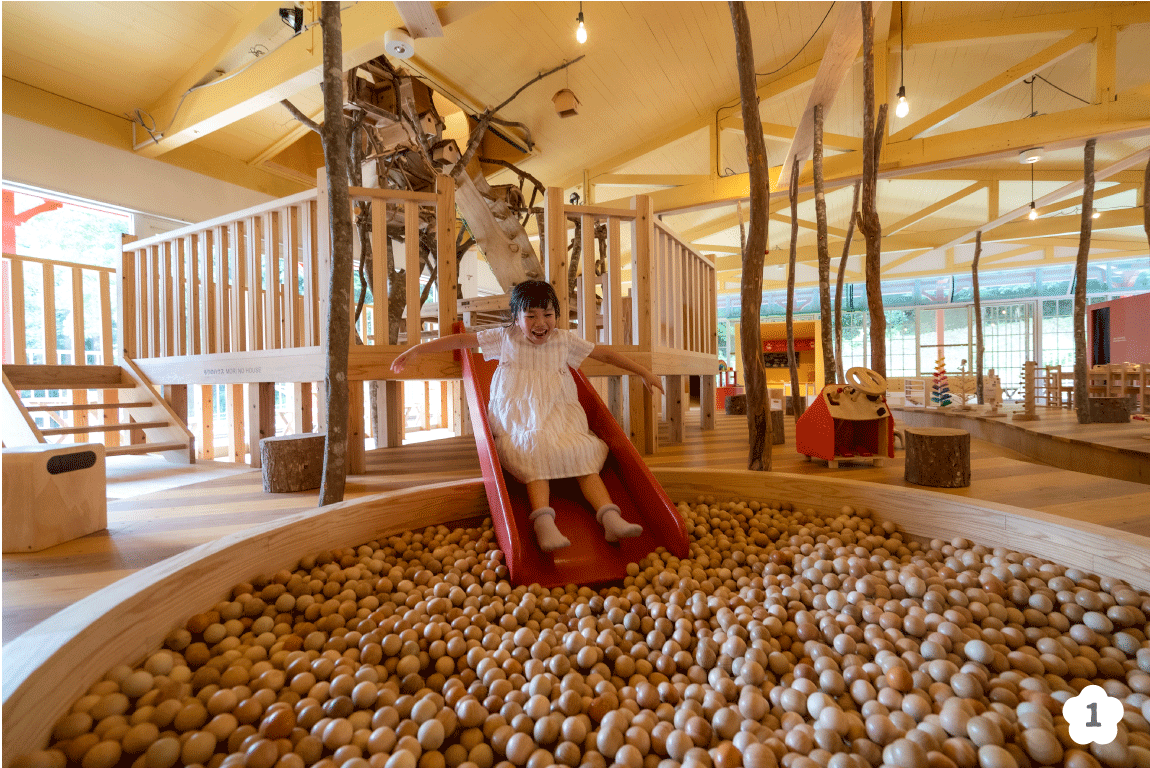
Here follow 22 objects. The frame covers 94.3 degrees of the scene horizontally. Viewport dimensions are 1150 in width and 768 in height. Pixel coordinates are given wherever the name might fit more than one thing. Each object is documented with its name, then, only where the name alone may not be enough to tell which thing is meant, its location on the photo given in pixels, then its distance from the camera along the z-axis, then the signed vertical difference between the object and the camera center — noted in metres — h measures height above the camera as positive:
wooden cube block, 1.27 -0.26
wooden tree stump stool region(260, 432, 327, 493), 1.91 -0.28
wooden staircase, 2.69 -0.09
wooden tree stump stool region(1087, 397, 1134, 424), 3.96 -0.31
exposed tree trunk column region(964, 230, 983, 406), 5.74 +0.40
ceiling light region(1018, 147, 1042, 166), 4.55 +1.86
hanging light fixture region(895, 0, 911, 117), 3.96 +2.03
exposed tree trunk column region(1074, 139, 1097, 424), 3.74 +0.52
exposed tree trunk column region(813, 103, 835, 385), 2.99 +0.68
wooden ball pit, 0.74 -0.39
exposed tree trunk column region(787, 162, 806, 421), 3.94 +0.51
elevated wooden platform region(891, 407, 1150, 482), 2.72 -0.43
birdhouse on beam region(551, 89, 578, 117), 4.66 +2.46
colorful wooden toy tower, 6.71 -0.22
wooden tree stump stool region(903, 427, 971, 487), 1.72 -0.28
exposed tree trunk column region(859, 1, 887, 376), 2.69 +0.78
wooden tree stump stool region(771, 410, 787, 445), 3.04 -0.30
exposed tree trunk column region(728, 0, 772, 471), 1.95 +0.32
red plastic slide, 1.39 -0.40
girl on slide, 1.58 -0.07
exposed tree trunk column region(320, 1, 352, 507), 1.50 +0.42
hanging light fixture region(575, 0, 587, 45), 3.69 +2.43
